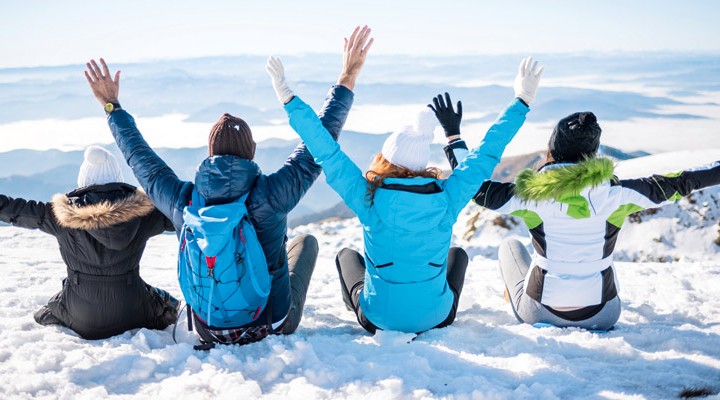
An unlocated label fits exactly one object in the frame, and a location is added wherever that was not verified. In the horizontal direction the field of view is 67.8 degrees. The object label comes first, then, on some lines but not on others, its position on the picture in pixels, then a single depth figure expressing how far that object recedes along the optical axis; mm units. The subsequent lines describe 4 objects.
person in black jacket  3889
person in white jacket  3869
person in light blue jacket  3729
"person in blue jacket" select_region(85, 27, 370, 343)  3641
